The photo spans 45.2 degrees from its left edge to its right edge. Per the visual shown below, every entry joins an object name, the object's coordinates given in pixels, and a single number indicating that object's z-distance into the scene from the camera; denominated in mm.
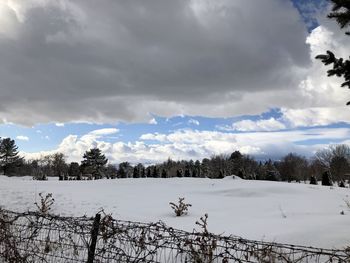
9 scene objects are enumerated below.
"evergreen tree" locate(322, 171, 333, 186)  37719
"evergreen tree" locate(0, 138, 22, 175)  97500
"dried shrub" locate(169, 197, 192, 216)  14078
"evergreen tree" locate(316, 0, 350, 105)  6113
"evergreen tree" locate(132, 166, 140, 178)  66075
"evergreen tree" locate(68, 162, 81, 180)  100500
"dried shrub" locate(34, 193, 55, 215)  12248
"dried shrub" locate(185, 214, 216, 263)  4617
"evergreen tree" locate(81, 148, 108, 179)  79338
